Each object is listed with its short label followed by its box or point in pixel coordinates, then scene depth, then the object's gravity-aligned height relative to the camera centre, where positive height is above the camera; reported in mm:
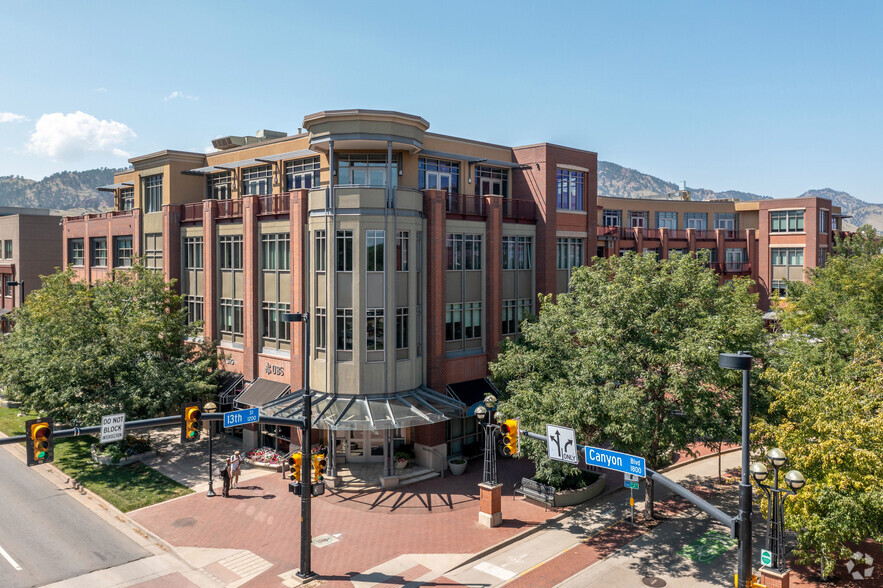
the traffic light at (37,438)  16094 -4263
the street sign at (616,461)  16391 -5038
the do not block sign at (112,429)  18125 -4549
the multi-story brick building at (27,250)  59656 +1826
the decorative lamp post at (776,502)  13859 -5782
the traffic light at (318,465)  20703 -6367
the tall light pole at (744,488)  13643 -4738
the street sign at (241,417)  18812 -4447
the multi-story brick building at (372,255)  29281 +784
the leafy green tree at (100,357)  29281 -4261
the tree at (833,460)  16172 -4942
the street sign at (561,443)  18422 -5082
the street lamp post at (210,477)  27047 -8857
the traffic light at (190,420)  18125 -4271
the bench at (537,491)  26141 -9275
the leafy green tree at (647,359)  21047 -3101
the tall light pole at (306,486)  19938 -6881
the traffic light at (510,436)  18808 -4932
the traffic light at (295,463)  20344 -6191
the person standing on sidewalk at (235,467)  28578 -8865
